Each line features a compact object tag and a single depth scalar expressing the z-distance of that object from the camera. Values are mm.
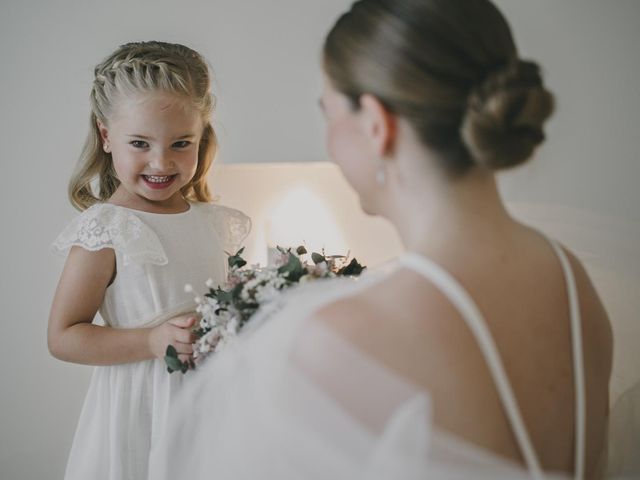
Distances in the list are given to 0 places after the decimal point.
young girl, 1506
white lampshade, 2480
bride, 723
